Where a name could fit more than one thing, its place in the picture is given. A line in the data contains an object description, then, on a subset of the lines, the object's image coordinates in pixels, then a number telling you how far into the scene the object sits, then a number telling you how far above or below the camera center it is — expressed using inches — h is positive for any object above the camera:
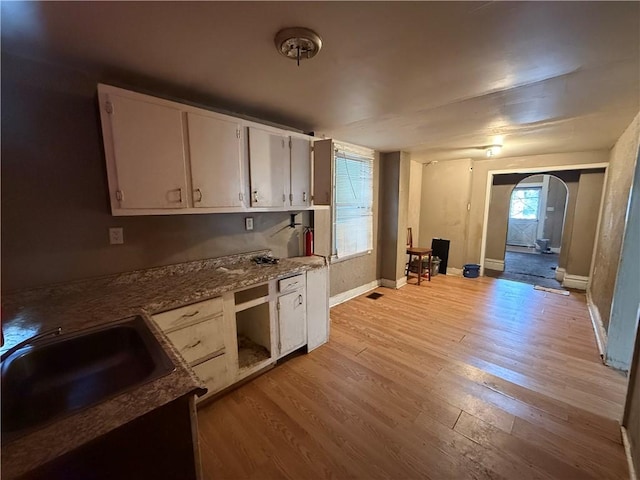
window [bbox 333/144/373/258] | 142.6 +2.6
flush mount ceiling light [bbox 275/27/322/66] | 50.7 +32.7
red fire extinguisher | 121.9 -16.1
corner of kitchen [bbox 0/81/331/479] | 30.5 -22.9
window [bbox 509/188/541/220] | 339.3 +3.9
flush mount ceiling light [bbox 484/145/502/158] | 152.6 +33.8
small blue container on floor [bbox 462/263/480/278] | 203.3 -48.2
